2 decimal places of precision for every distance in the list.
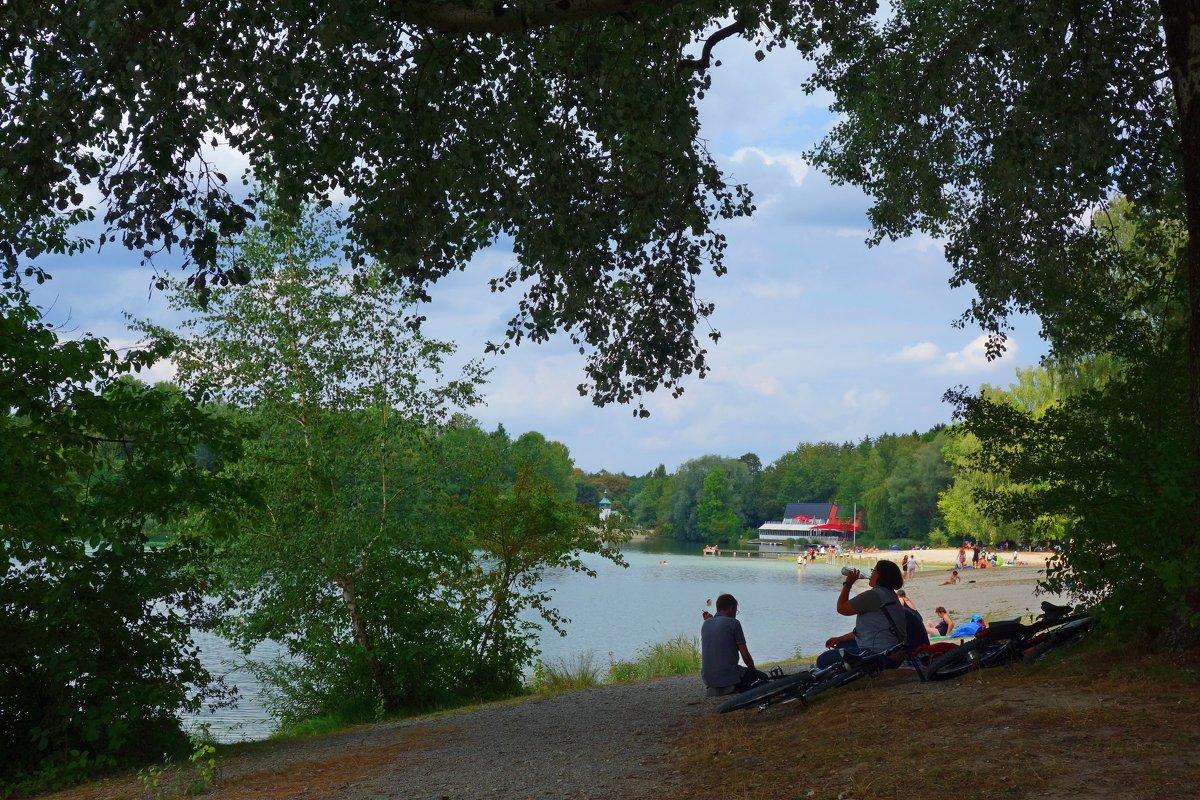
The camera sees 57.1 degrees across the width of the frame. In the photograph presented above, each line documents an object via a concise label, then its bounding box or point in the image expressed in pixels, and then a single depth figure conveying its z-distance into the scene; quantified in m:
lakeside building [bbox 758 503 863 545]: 132.12
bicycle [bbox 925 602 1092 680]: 8.66
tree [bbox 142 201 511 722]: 14.77
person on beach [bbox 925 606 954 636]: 23.55
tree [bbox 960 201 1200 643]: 7.36
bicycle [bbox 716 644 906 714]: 8.38
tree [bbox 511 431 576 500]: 111.28
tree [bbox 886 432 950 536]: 103.06
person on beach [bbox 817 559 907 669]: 9.20
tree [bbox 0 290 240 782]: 8.94
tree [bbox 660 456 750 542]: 139.62
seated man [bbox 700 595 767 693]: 9.60
